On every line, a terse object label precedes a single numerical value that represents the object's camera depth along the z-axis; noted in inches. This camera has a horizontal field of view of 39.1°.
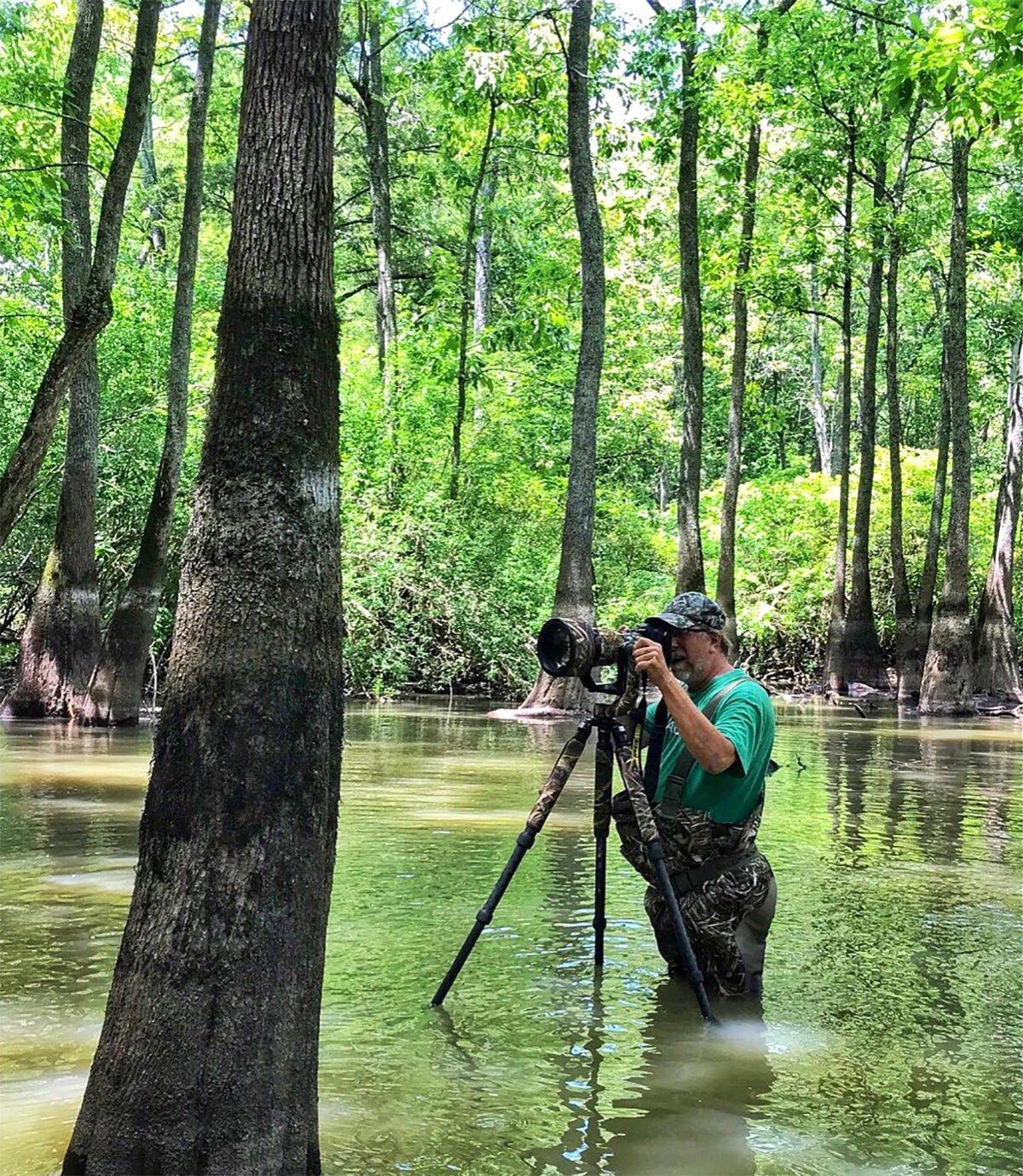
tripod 197.3
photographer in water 216.2
